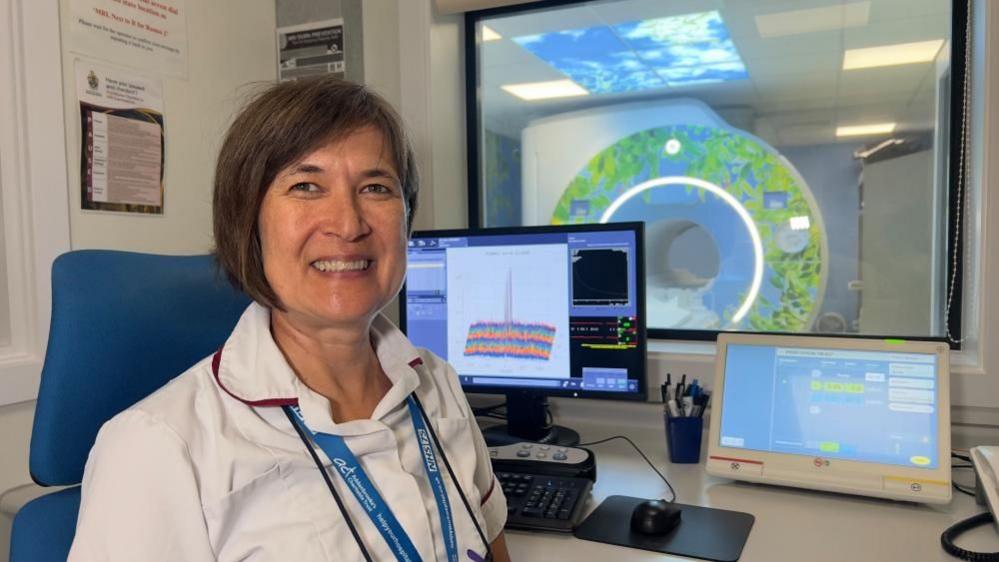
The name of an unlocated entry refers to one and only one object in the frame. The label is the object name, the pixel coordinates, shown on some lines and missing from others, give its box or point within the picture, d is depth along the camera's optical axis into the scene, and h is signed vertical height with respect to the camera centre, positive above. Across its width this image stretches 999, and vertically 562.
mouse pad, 1.03 -0.45
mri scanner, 1.86 +0.10
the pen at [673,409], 1.46 -0.35
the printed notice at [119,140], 1.32 +0.23
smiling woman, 0.76 -0.20
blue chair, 0.86 -0.14
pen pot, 1.45 -0.41
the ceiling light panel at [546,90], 2.19 +0.50
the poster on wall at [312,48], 1.83 +0.54
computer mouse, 1.08 -0.43
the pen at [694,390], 1.50 -0.32
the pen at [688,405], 1.46 -0.34
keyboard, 1.12 -0.43
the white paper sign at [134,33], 1.32 +0.45
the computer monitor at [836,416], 1.22 -0.32
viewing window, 1.76 +0.28
